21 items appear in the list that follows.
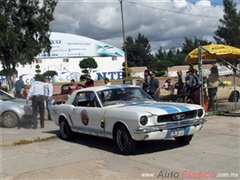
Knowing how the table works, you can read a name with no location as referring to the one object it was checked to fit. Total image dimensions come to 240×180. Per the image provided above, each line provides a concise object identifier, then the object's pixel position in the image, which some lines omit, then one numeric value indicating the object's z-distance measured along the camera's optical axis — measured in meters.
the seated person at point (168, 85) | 19.97
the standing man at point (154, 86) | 12.18
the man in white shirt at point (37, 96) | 11.12
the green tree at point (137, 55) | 110.81
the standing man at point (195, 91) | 11.87
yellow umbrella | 11.99
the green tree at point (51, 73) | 65.76
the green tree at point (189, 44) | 99.94
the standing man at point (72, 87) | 14.17
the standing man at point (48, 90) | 11.82
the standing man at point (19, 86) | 16.78
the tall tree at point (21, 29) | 17.52
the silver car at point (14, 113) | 11.83
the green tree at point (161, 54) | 105.56
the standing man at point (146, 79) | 13.28
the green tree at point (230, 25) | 58.12
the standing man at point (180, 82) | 15.00
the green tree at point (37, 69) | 68.69
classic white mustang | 6.72
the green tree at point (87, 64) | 66.50
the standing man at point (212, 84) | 11.88
